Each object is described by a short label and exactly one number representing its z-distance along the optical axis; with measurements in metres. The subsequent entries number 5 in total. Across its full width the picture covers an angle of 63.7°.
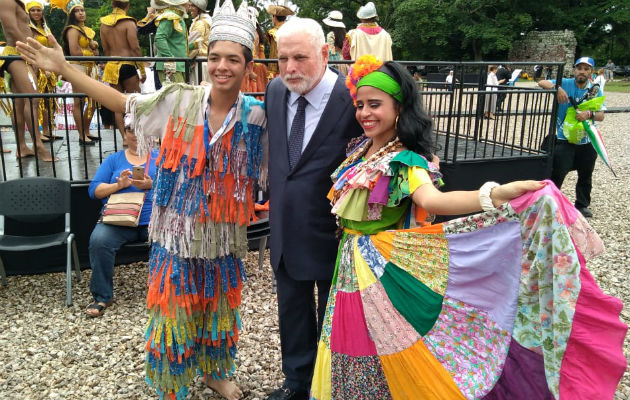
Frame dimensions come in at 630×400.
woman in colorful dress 1.79
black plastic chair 4.28
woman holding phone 4.04
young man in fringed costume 2.41
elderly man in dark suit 2.35
